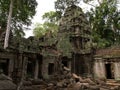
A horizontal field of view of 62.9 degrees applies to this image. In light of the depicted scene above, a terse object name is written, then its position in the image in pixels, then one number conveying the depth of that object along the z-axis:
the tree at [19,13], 11.85
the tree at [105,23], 16.67
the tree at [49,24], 19.16
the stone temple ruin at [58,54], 9.11
